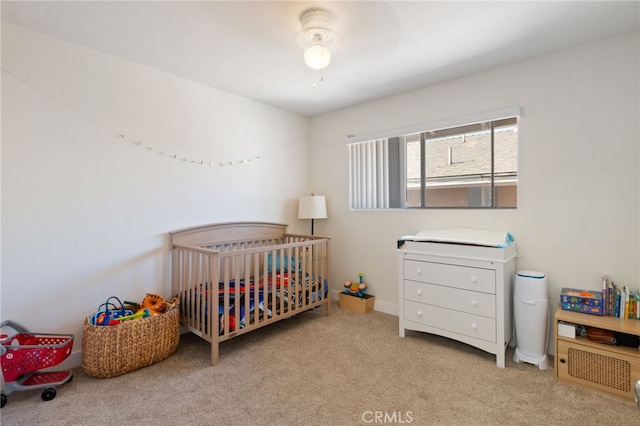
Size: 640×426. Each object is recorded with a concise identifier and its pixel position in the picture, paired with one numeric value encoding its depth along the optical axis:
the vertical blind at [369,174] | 3.34
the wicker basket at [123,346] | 1.95
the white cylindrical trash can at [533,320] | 2.10
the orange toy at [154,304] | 2.27
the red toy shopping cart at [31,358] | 1.73
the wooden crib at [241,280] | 2.24
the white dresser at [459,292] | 2.14
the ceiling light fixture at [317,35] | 1.77
